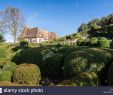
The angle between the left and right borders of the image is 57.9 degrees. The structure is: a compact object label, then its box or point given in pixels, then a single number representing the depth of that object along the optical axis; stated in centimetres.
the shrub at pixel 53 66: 526
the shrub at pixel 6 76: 488
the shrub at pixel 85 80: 377
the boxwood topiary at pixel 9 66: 524
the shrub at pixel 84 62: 436
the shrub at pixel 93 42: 1289
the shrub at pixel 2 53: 990
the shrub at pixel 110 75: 407
